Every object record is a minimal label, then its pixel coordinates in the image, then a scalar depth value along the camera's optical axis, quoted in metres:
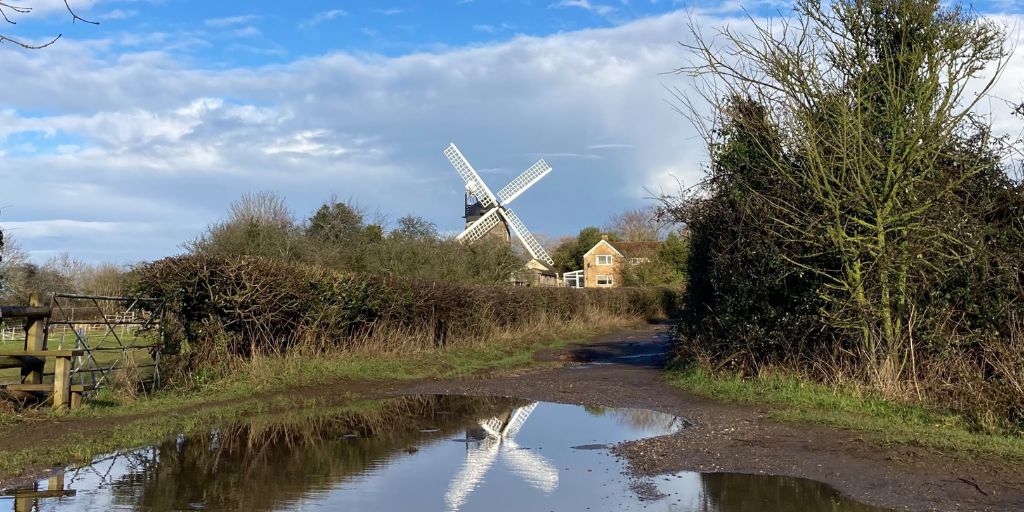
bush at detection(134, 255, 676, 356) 15.66
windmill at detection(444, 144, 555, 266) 60.81
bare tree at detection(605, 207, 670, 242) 94.62
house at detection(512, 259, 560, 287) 43.53
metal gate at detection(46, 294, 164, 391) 13.55
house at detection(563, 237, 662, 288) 73.39
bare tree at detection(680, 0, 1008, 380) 13.16
